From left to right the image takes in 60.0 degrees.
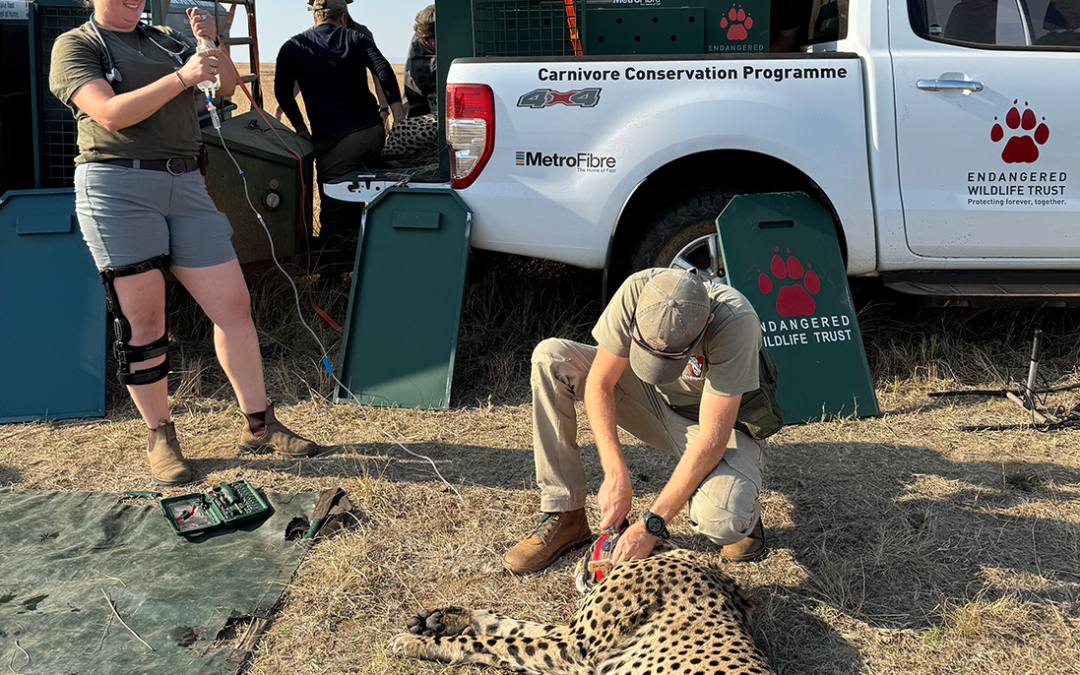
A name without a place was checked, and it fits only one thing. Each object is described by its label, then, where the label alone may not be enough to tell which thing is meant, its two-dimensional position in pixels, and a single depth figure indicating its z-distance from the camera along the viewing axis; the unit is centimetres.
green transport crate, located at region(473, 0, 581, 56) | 454
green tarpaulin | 268
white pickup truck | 417
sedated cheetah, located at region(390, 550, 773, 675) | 238
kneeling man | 257
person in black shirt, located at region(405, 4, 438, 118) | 666
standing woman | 333
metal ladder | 603
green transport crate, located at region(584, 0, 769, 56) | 459
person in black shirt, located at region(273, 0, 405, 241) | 568
